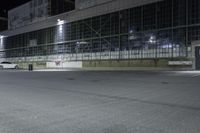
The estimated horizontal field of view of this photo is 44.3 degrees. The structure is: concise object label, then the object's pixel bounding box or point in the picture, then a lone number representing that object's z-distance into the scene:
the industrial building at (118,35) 32.81
